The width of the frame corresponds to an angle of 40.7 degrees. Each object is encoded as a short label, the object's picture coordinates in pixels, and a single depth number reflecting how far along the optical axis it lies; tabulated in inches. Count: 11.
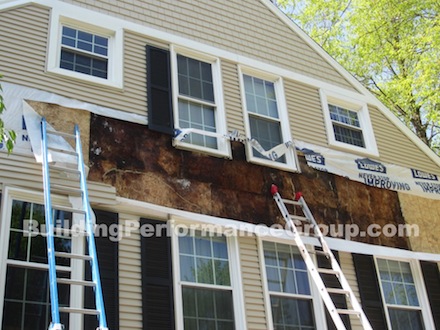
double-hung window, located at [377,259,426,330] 352.2
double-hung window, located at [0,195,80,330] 233.6
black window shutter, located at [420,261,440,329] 365.4
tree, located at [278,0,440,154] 604.4
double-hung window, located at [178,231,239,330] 279.6
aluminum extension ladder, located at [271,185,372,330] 270.2
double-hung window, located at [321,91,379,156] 406.9
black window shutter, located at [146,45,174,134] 321.5
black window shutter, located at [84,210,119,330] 249.0
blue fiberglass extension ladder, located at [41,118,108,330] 189.6
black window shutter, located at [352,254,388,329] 337.1
